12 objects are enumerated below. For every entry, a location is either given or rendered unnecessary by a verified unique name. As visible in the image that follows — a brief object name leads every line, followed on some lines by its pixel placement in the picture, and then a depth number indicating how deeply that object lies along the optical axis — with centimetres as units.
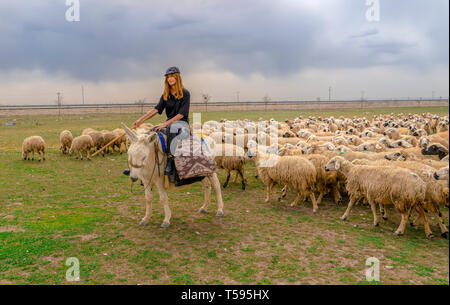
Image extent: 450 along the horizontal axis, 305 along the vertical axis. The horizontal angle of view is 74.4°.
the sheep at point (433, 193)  636
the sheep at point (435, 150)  980
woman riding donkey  663
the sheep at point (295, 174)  842
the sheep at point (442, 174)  499
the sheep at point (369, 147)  1181
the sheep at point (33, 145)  1574
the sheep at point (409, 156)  920
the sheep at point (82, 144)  1650
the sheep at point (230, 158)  1073
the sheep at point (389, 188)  644
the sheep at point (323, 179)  901
